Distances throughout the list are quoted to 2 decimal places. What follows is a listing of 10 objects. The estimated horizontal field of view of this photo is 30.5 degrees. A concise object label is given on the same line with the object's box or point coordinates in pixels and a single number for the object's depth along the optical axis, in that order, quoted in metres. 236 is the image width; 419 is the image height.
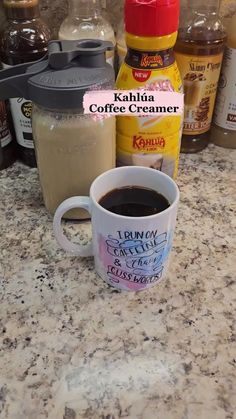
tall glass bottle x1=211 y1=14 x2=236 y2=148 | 0.64
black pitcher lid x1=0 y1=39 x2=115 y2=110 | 0.46
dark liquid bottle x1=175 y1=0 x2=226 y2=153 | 0.61
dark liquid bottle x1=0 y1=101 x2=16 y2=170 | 0.63
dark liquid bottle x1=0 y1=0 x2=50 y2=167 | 0.57
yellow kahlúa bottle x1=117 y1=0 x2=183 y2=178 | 0.48
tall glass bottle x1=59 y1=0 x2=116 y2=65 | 0.60
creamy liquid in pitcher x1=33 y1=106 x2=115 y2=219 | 0.50
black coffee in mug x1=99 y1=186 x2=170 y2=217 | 0.47
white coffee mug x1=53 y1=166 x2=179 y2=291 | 0.42
